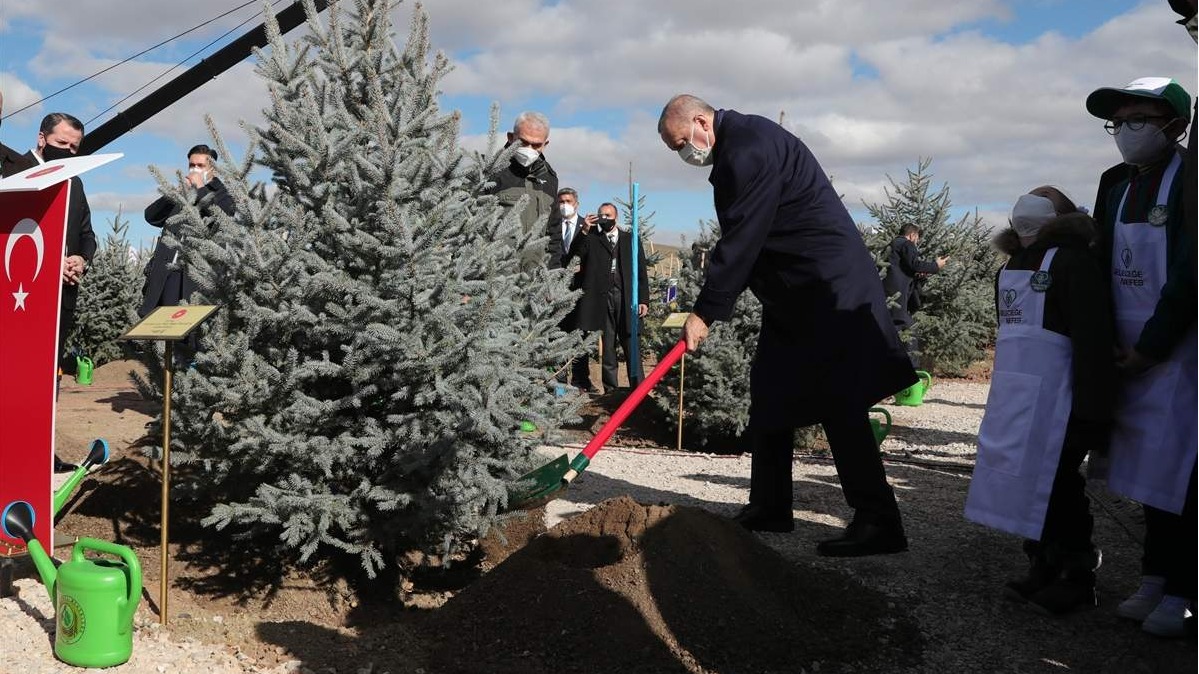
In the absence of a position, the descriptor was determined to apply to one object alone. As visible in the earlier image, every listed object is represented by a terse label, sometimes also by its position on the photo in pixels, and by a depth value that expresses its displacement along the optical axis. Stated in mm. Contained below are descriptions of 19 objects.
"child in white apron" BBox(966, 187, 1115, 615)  3447
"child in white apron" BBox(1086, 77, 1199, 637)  3230
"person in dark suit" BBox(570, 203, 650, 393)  9430
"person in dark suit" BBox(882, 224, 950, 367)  10852
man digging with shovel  3971
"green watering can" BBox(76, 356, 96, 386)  11344
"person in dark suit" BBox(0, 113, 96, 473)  5430
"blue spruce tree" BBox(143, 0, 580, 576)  3828
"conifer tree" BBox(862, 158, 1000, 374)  13898
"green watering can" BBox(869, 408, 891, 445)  6625
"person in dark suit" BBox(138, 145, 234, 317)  5340
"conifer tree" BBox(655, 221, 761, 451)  8242
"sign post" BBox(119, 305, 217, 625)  3416
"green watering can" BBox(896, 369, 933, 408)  10523
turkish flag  3717
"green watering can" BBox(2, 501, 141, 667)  3254
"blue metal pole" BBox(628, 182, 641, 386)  9997
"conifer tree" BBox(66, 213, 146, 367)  13406
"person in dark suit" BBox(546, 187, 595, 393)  9352
